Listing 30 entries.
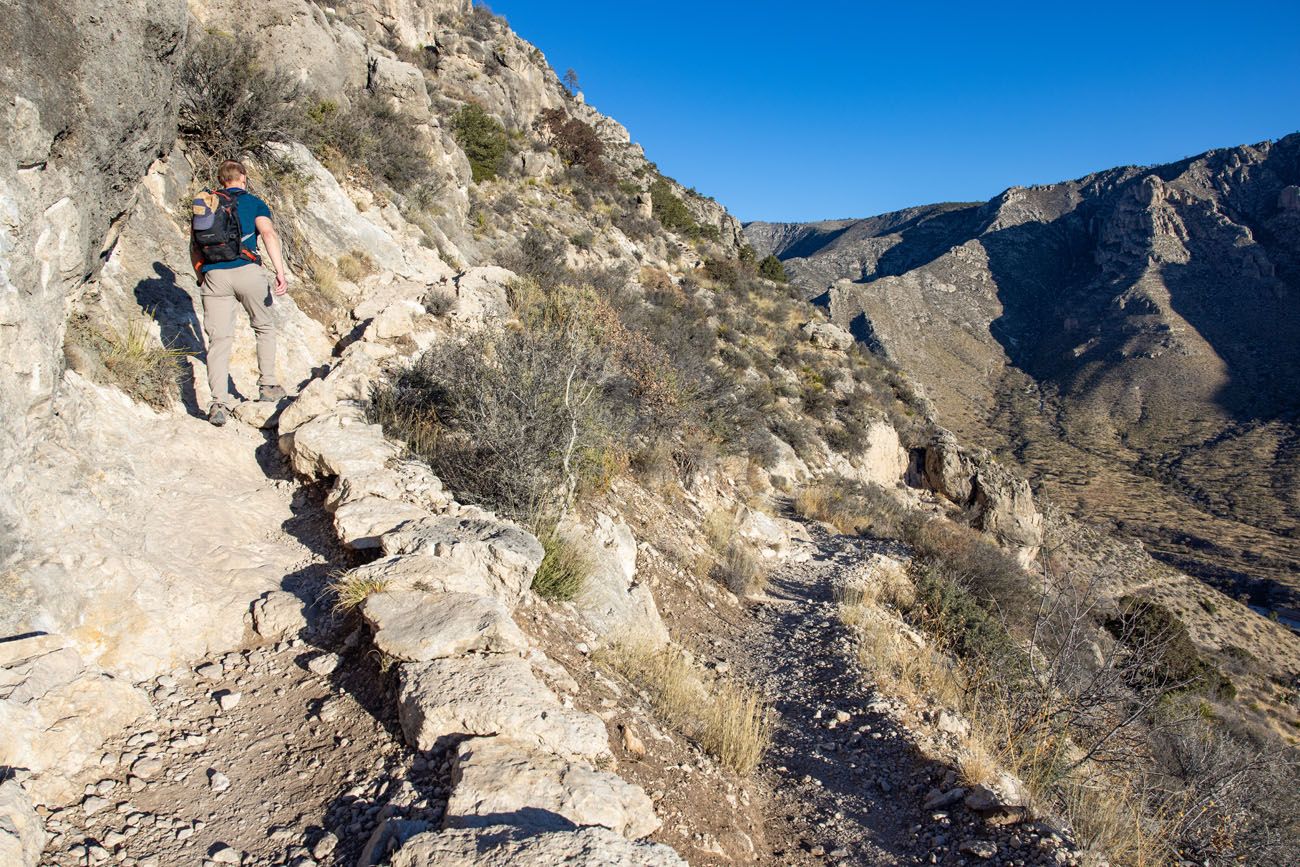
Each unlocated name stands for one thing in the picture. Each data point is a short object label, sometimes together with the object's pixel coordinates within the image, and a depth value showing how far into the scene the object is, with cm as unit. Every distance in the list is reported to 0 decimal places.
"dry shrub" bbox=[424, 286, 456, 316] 713
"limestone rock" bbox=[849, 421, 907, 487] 1706
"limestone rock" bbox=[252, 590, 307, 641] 319
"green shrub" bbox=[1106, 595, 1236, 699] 1284
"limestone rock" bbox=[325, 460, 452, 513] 396
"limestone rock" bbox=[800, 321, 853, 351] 2178
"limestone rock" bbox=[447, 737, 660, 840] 223
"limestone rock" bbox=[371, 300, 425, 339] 632
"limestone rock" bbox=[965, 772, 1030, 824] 350
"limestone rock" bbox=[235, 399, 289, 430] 466
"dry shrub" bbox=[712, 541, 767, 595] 748
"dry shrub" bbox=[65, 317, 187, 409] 390
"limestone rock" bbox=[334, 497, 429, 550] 365
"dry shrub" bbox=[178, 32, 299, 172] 665
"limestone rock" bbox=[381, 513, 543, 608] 348
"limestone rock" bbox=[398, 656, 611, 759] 260
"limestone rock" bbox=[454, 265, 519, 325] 734
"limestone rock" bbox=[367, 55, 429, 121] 1384
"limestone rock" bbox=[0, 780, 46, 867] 178
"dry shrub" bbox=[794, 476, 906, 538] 1218
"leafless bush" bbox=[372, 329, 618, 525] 494
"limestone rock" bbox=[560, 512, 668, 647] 459
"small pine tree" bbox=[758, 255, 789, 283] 2772
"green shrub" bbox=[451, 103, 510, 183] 1833
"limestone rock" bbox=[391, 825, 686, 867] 189
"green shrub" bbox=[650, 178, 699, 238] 2627
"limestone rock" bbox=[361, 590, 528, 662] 292
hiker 436
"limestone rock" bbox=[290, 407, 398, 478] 418
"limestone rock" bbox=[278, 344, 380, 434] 460
